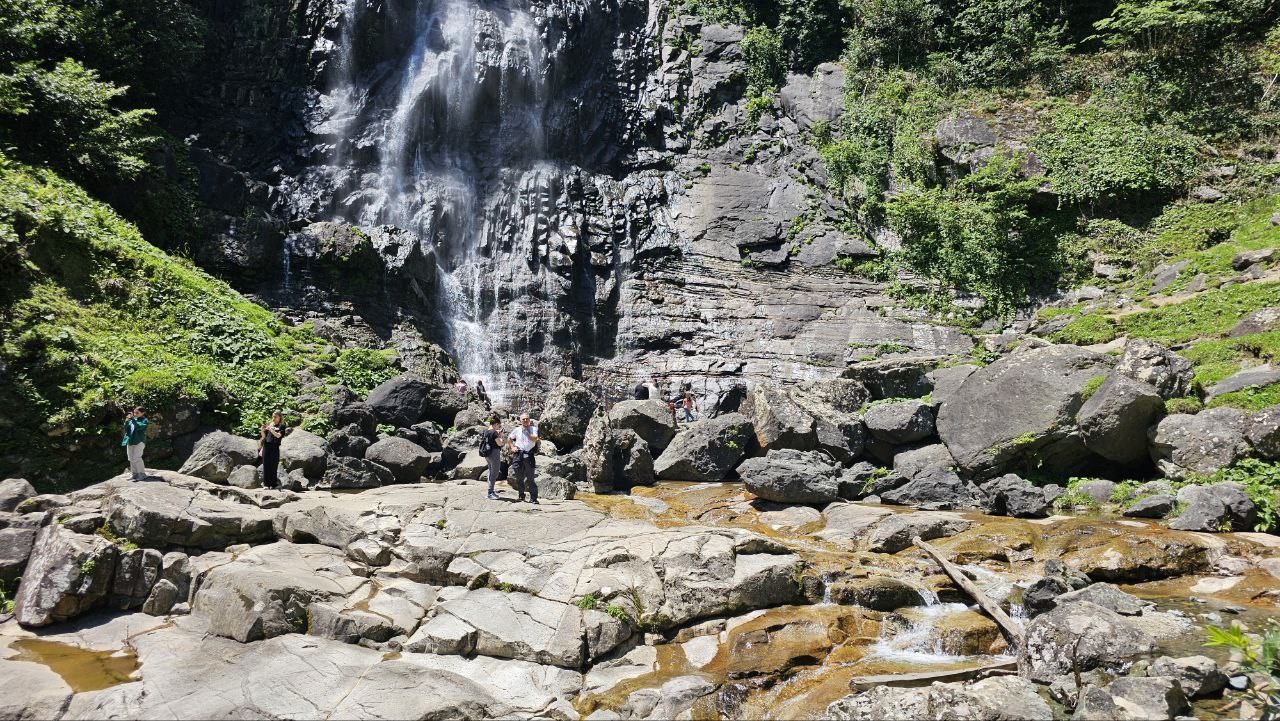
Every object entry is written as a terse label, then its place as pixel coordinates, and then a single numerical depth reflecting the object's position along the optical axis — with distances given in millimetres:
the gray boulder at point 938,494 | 13531
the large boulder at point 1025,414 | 13891
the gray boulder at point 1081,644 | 7332
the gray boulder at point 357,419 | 16000
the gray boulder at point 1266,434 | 11391
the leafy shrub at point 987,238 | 22234
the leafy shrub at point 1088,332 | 17562
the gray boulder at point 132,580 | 8906
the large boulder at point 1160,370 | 13250
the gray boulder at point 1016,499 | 12711
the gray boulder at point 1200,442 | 11898
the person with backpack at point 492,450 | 12609
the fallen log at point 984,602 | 8148
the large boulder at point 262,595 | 8102
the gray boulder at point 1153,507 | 11719
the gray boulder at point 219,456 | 13156
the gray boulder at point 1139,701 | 6203
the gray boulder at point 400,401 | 17109
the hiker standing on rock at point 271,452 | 13000
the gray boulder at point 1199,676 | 6699
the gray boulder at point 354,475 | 13812
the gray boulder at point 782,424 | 16141
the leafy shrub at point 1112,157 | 21016
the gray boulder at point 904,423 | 15656
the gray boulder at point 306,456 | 14133
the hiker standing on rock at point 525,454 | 12352
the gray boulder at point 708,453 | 16219
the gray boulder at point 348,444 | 14781
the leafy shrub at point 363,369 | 18531
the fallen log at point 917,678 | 7258
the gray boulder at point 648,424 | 17594
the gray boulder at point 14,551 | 8969
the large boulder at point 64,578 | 8414
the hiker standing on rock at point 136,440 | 11203
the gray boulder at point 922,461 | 14766
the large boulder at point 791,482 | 13883
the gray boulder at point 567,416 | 17422
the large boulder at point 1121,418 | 12867
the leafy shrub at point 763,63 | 30969
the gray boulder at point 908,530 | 11328
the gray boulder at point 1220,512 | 10688
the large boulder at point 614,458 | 15648
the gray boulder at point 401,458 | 14719
